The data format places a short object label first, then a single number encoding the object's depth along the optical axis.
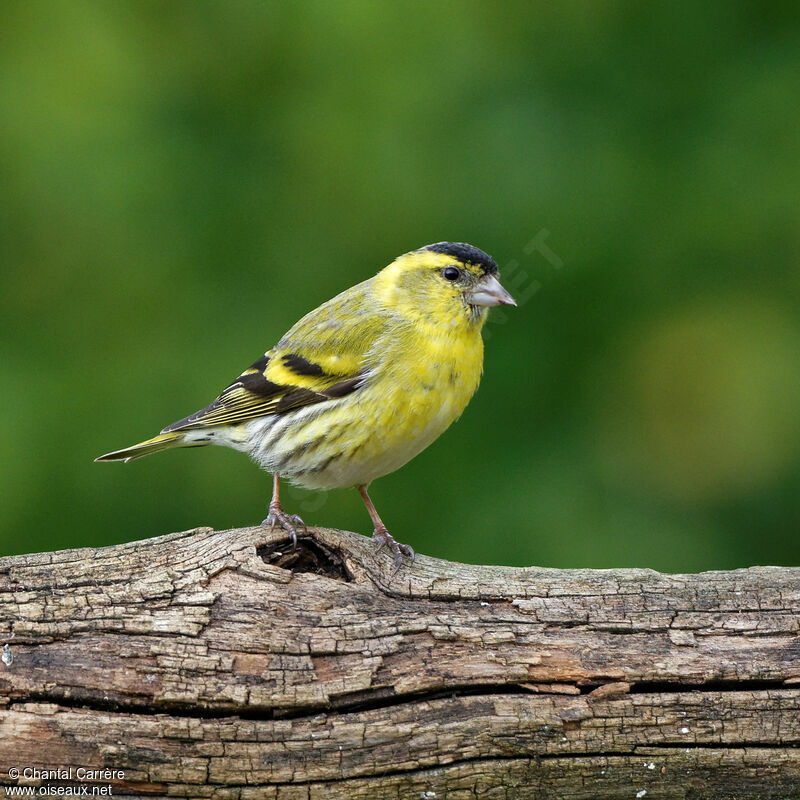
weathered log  6.70
